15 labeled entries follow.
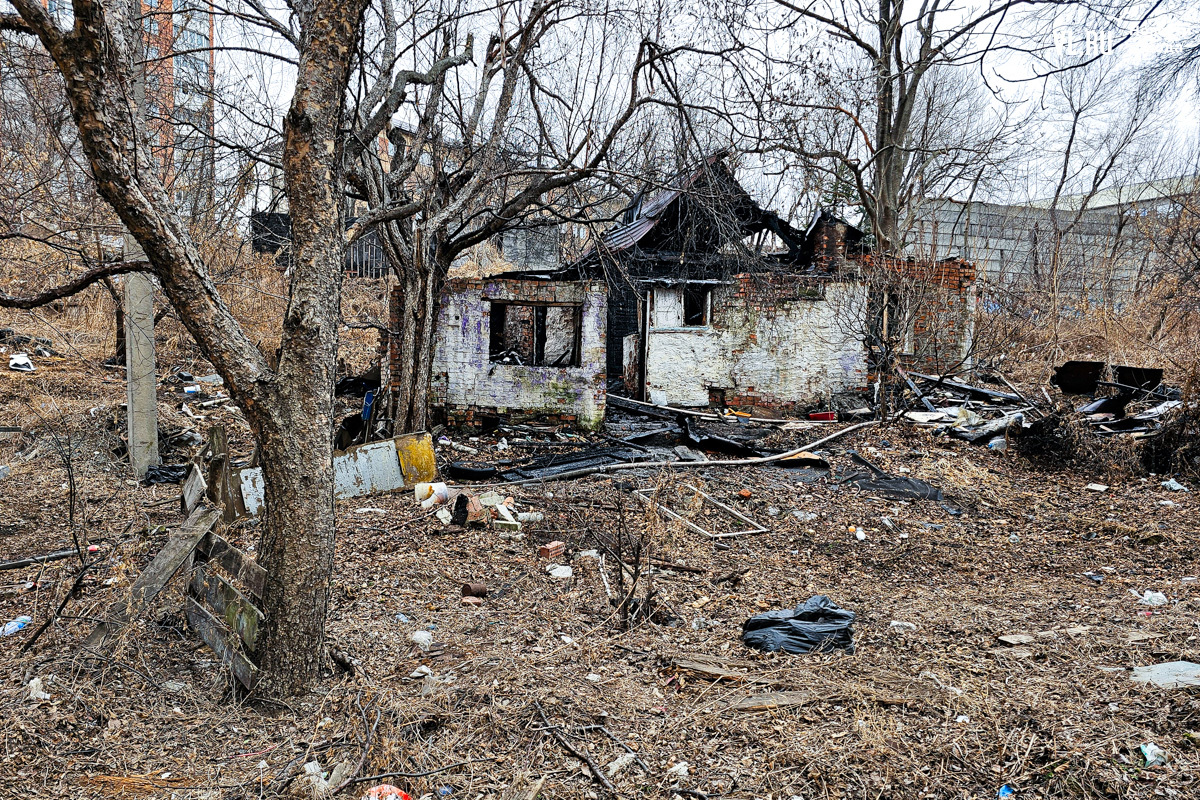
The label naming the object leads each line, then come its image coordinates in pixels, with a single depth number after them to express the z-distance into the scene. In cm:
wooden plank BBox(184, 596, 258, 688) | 333
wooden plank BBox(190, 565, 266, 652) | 340
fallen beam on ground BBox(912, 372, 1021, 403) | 1162
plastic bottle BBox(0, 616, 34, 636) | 399
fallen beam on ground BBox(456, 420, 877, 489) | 793
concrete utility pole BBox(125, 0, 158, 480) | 720
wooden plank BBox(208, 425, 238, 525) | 600
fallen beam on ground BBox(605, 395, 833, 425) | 1219
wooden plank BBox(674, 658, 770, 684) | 359
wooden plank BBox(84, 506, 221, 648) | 378
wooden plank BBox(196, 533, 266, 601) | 354
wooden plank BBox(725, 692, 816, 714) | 325
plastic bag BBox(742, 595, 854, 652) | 402
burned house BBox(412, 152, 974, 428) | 1057
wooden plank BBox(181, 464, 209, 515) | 555
